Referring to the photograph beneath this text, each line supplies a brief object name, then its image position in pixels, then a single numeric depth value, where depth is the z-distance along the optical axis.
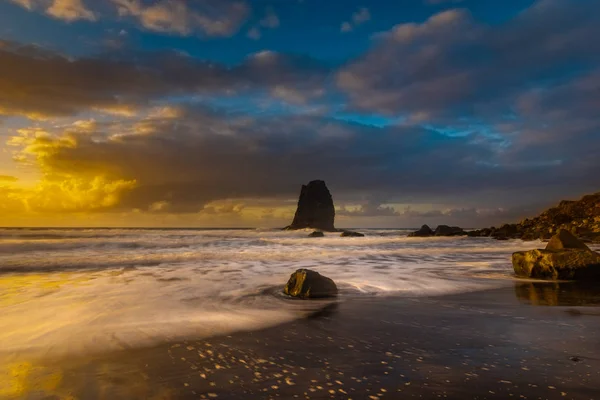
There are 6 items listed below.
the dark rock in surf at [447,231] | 57.57
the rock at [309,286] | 9.81
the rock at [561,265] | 12.05
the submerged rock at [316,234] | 68.45
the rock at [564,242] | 13.95
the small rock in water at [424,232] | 60.39
